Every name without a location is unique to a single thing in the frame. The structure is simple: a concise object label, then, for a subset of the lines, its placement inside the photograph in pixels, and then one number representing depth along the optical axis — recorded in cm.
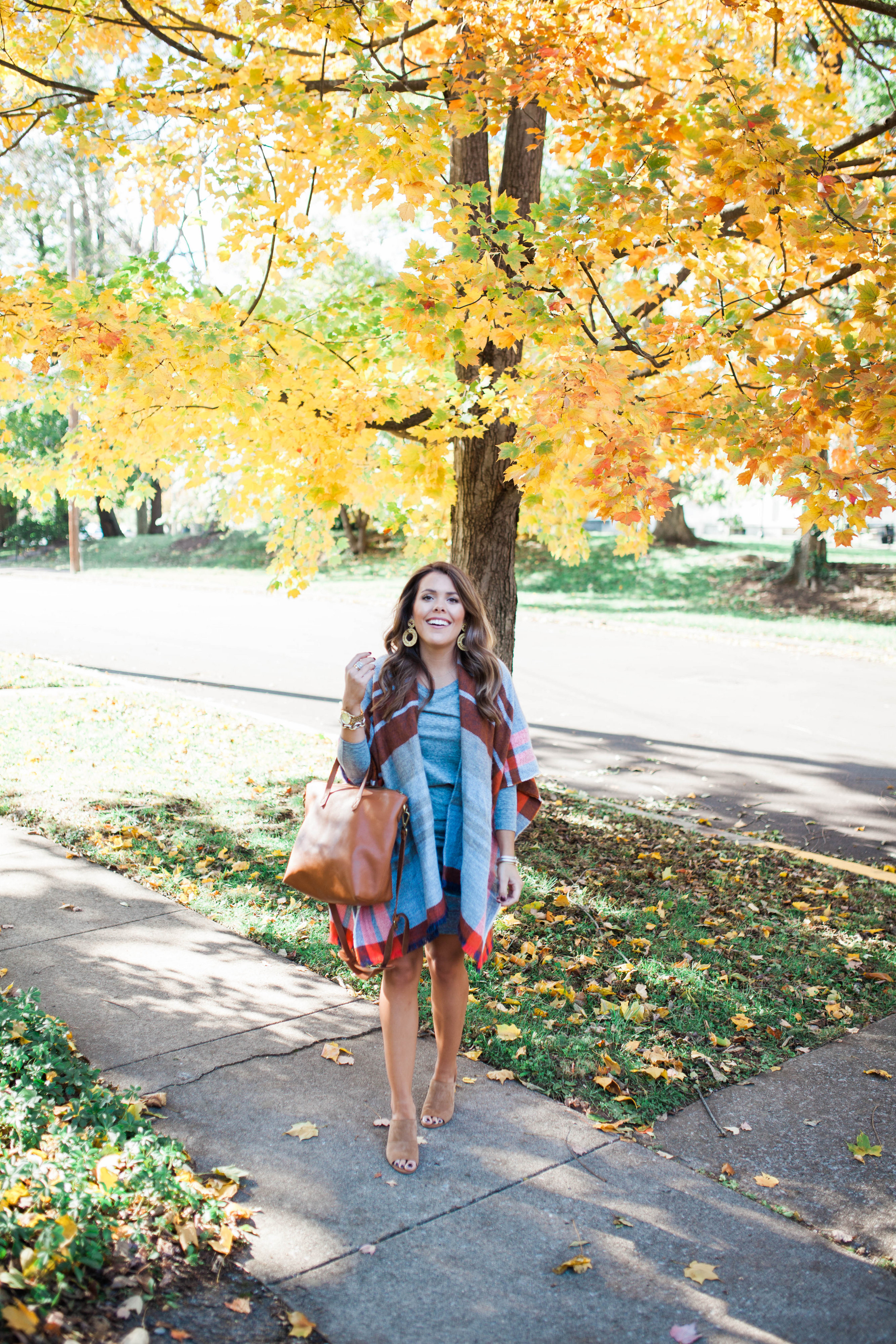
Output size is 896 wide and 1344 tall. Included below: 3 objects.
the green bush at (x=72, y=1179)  243
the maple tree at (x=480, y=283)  457
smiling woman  320
